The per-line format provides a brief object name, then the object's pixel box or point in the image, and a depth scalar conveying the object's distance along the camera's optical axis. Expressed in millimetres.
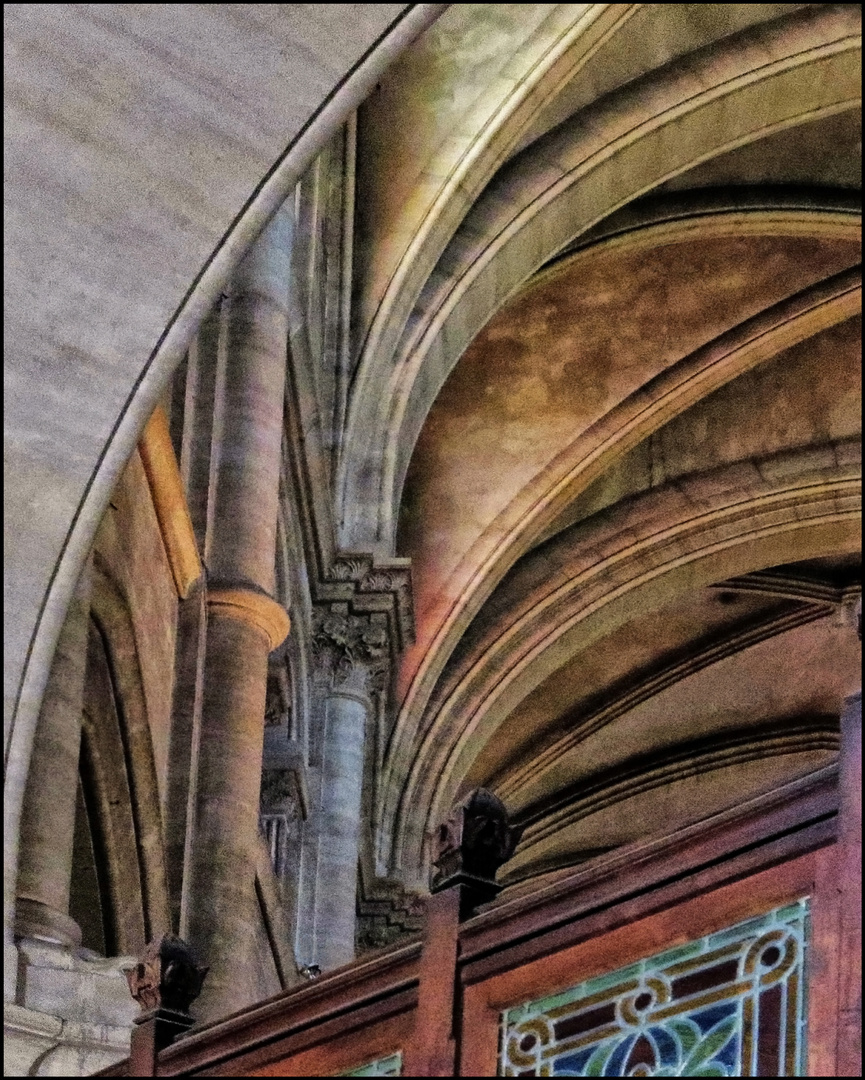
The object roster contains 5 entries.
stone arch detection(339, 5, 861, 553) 13086
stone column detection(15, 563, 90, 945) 7102
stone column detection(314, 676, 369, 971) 13430
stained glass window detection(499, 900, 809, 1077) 4129
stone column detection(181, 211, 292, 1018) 9383
